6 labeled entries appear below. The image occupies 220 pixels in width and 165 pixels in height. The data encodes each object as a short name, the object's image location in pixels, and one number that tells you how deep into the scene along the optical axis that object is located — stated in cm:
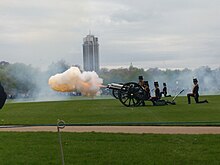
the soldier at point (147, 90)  3369
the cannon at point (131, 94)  3325
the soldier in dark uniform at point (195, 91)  3469
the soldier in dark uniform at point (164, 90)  4152
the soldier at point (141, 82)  3482
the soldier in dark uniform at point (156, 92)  3541
